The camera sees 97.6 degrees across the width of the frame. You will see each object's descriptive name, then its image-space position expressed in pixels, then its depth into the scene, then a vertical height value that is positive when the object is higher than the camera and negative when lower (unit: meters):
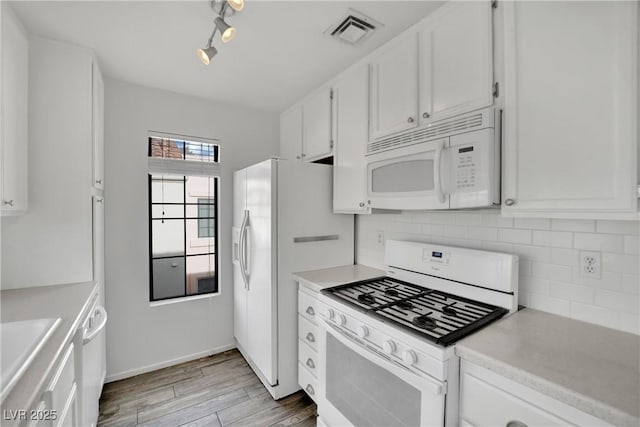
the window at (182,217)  2.63 -0.05
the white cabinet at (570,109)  0.95 +0.39
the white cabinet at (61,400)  0.89 -0.67
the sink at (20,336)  1.07 -0.51
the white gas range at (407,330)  1.14 -0.55
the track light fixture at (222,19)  1.25 +0.92
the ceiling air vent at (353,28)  1.58 +1.09
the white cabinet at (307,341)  2.00 -0.96
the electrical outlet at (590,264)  1.24 -0.23
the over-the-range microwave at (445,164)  1.26 +0.24
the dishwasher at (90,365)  1.33 -0.86
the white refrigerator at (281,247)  2.11 -0.28
